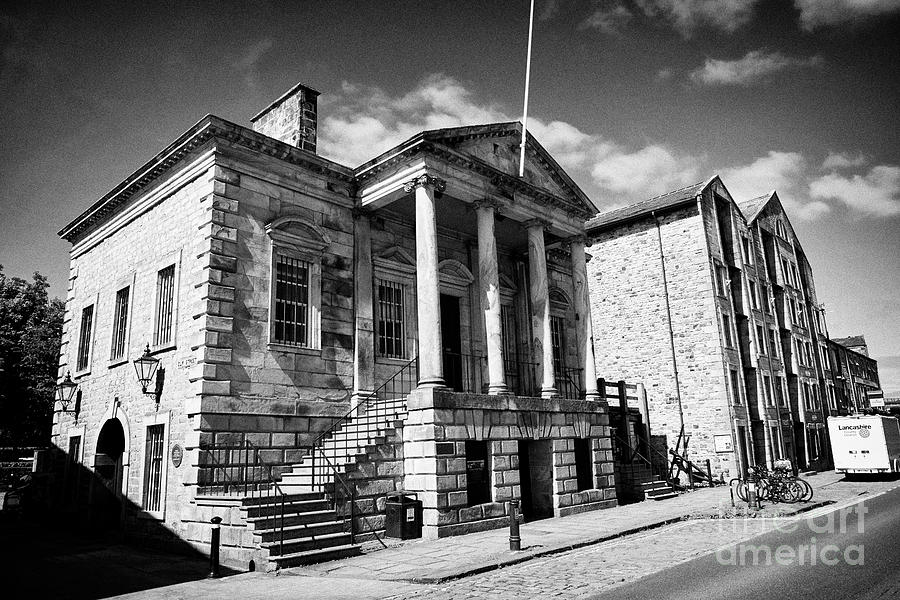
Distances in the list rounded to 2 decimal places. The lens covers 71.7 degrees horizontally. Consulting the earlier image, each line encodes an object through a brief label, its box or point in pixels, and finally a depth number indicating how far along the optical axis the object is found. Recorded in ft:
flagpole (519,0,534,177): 57.88
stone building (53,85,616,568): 42.52
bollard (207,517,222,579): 31.48
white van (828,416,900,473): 84.07
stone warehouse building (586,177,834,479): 88.02
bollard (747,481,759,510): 50.84
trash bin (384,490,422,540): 40.78
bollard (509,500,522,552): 34.27
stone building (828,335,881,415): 142.72
